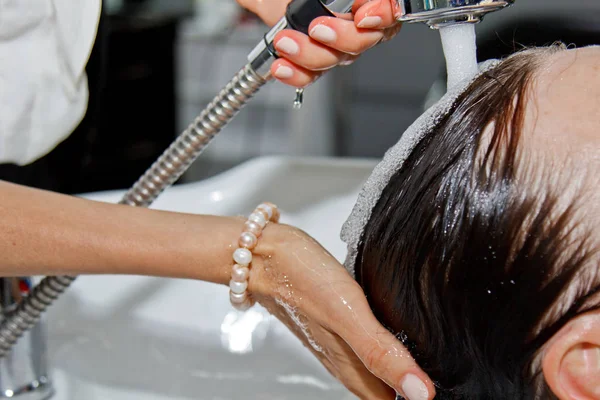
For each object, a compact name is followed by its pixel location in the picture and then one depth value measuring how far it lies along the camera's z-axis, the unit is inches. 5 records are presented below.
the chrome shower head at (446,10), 29.8
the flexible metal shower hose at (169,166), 33.3
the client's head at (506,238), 28.6
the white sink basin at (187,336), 39.0
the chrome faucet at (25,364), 36.2
